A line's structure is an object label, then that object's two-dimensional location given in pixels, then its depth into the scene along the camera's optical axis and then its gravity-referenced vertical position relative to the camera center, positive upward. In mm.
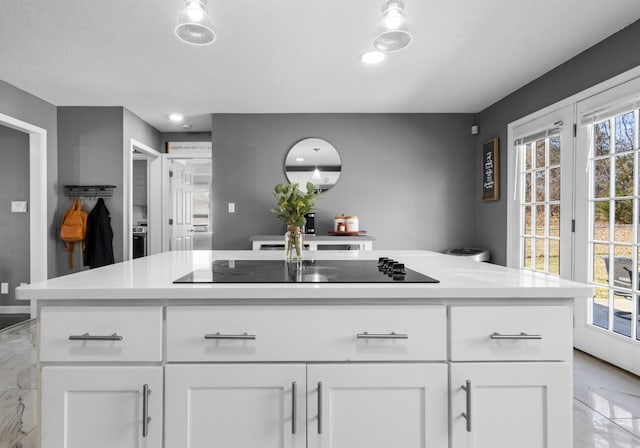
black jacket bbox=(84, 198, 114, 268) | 4070 -188
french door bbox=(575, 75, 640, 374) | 2455 -7
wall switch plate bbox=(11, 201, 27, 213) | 4047 +173
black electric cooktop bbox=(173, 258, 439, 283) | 1155 -183
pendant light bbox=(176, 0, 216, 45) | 1553 +873
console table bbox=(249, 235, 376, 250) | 3949 -207
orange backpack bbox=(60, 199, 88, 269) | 4023 -51
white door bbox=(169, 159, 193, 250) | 5461 +297
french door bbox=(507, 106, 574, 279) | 3027 +258
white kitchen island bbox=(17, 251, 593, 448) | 1041 -419
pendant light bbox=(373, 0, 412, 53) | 1572 +868
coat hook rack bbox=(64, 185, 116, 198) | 4176 +367
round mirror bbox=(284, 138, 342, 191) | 4516 +755
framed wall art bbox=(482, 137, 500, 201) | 4078 +596
